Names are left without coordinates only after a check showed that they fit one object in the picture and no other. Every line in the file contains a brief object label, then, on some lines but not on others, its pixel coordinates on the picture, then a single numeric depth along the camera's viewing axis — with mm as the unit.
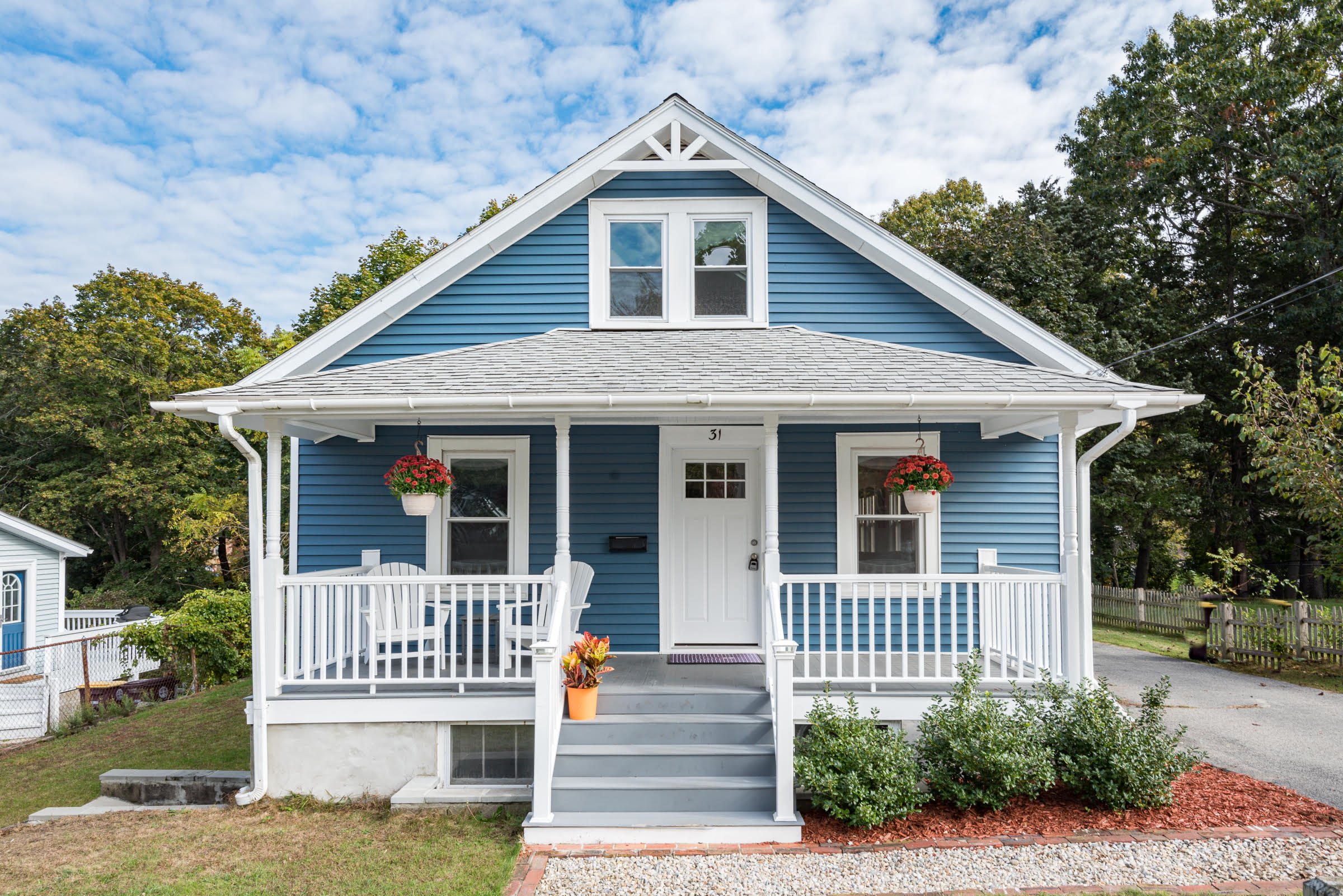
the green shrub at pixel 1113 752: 5094
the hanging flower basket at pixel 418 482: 6750
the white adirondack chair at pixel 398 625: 5969
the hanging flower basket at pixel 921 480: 6805
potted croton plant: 5816
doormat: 7160
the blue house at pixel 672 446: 6207
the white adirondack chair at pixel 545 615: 6211
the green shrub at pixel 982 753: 5059
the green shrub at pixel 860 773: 4996
